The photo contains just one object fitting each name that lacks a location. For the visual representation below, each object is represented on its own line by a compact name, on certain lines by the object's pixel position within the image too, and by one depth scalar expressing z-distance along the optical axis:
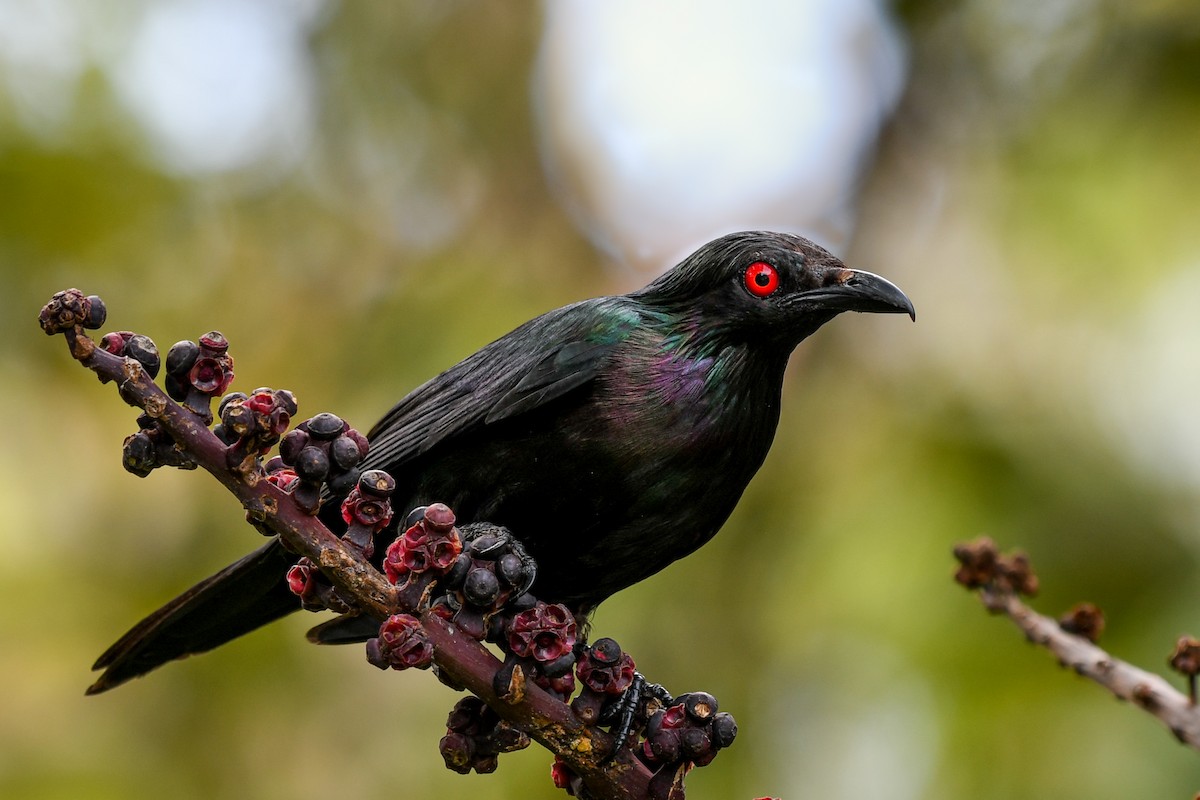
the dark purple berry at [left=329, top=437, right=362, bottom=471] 4.22
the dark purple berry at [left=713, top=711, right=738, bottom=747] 4.64
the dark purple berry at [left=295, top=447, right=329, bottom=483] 4.10
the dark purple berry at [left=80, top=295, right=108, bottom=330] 3.75
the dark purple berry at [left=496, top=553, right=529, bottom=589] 4.65
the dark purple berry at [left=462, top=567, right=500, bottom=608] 4.48
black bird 5.85
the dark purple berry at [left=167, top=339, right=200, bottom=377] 4.01
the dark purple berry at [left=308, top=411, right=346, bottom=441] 4.20
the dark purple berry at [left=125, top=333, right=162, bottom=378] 3.92
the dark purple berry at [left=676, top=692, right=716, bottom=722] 4.68
